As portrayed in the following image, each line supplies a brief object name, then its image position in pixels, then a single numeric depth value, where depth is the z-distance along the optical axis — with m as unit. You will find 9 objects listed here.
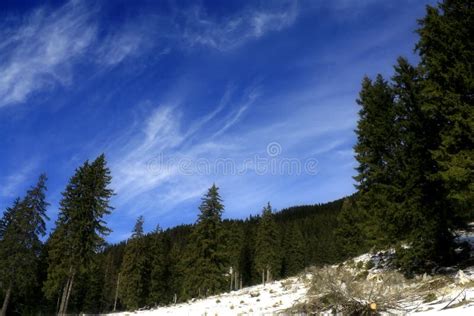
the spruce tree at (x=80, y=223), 32.06
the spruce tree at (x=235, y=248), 64.07
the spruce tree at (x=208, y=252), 42.59
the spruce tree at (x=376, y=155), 18.78
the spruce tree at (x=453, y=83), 12.21
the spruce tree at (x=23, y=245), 36.81
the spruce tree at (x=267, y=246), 59.06
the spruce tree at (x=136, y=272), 51.09
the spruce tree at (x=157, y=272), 54.62
